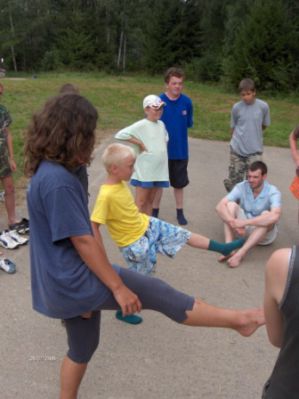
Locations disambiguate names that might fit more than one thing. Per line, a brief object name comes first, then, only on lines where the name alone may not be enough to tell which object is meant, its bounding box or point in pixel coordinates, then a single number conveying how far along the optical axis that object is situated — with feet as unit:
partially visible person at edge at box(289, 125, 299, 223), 16.05
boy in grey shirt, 19.62
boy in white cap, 16.31
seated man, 15.88
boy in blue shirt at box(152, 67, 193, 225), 17.85
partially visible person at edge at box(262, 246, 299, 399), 4.01
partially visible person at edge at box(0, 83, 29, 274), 16.22
